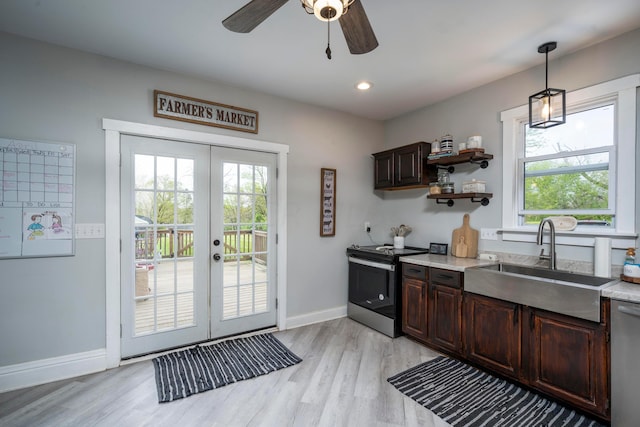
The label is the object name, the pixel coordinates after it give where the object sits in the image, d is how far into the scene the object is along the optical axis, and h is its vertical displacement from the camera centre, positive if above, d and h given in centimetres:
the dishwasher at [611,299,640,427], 174 -88
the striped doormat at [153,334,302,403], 231 -134
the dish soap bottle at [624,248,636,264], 215 -30
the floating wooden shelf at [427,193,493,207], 302 +19
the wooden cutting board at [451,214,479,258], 319 -29
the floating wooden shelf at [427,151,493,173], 301 +59
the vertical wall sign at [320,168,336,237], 379 +15
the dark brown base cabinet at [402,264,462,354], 274 -91
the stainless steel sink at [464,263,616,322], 193 -54
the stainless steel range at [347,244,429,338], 327 -85
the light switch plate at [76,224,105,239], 251 -16
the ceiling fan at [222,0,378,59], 133 +97
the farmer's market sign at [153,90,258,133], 283 +103
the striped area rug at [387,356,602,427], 197 -135
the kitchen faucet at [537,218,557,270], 249 -21
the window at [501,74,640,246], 227 +44
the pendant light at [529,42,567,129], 239 +91
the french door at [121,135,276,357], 275 -30
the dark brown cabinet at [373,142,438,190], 350 +58
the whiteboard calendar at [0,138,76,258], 228 +11
